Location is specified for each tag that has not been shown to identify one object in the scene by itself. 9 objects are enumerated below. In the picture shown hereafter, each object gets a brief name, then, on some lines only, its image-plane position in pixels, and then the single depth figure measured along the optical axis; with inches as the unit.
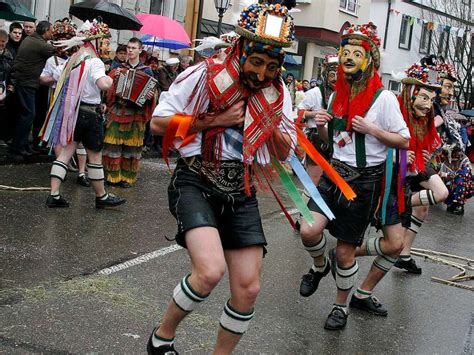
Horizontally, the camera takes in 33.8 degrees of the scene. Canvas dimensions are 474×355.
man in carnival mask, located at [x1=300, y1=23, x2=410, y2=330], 212.1
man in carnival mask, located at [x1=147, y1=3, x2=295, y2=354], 153.4
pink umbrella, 589.0
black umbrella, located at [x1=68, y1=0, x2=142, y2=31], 522.0
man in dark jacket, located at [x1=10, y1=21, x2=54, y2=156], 433.7
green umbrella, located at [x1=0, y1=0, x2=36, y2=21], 488.3
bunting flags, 1198.3
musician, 390.6
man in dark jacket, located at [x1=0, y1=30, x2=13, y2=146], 412.7
